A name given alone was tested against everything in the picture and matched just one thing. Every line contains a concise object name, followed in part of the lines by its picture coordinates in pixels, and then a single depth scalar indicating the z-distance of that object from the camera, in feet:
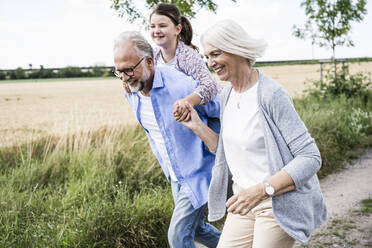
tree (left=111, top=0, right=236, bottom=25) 17.58
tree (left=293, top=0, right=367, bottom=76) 40.01
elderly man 8.57
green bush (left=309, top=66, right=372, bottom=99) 37.83
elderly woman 6.54
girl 10.18
